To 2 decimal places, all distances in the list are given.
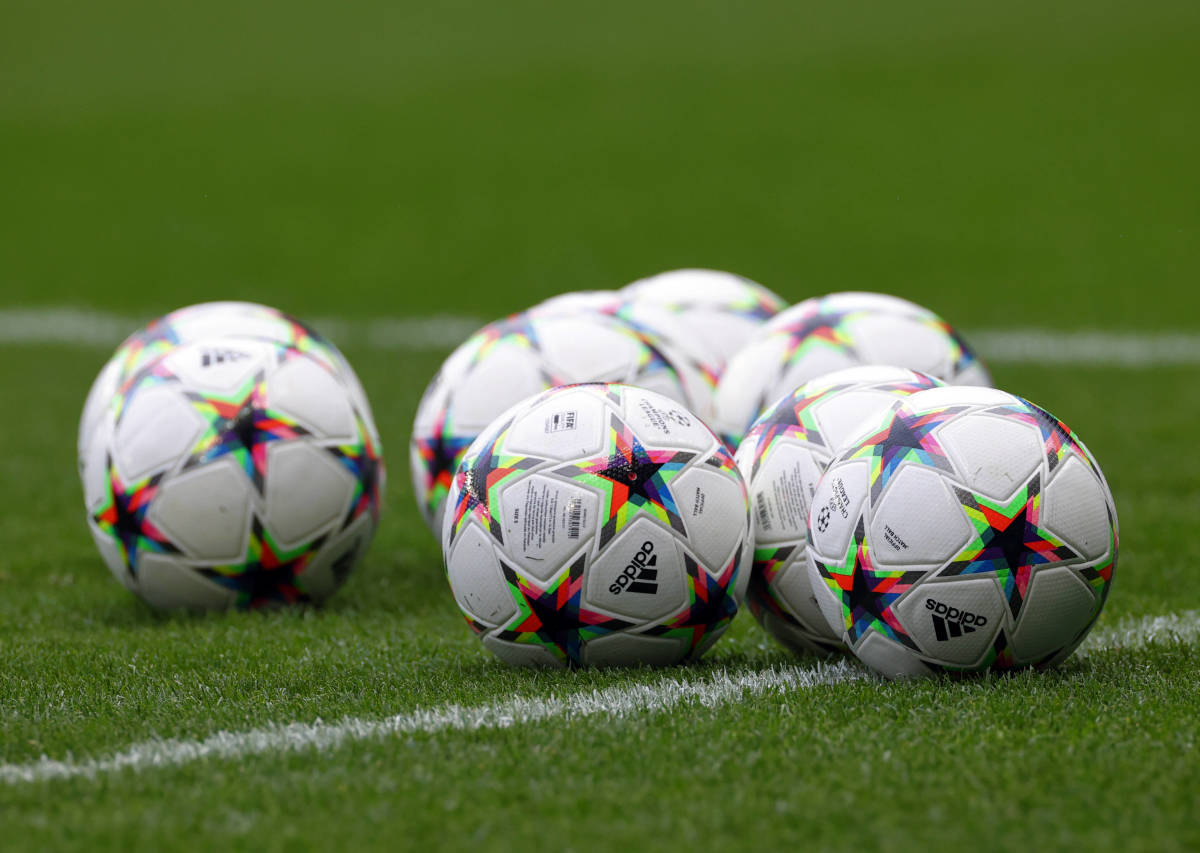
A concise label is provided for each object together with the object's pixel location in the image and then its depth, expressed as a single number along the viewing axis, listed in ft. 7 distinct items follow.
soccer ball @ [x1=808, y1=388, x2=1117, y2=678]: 28.89
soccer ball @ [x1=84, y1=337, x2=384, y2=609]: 38.70
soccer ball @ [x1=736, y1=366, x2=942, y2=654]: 32.89
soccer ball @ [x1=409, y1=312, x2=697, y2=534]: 42.96
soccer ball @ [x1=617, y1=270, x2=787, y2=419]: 48.49
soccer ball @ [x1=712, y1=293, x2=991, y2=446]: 42.96
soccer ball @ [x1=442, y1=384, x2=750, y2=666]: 30.40
